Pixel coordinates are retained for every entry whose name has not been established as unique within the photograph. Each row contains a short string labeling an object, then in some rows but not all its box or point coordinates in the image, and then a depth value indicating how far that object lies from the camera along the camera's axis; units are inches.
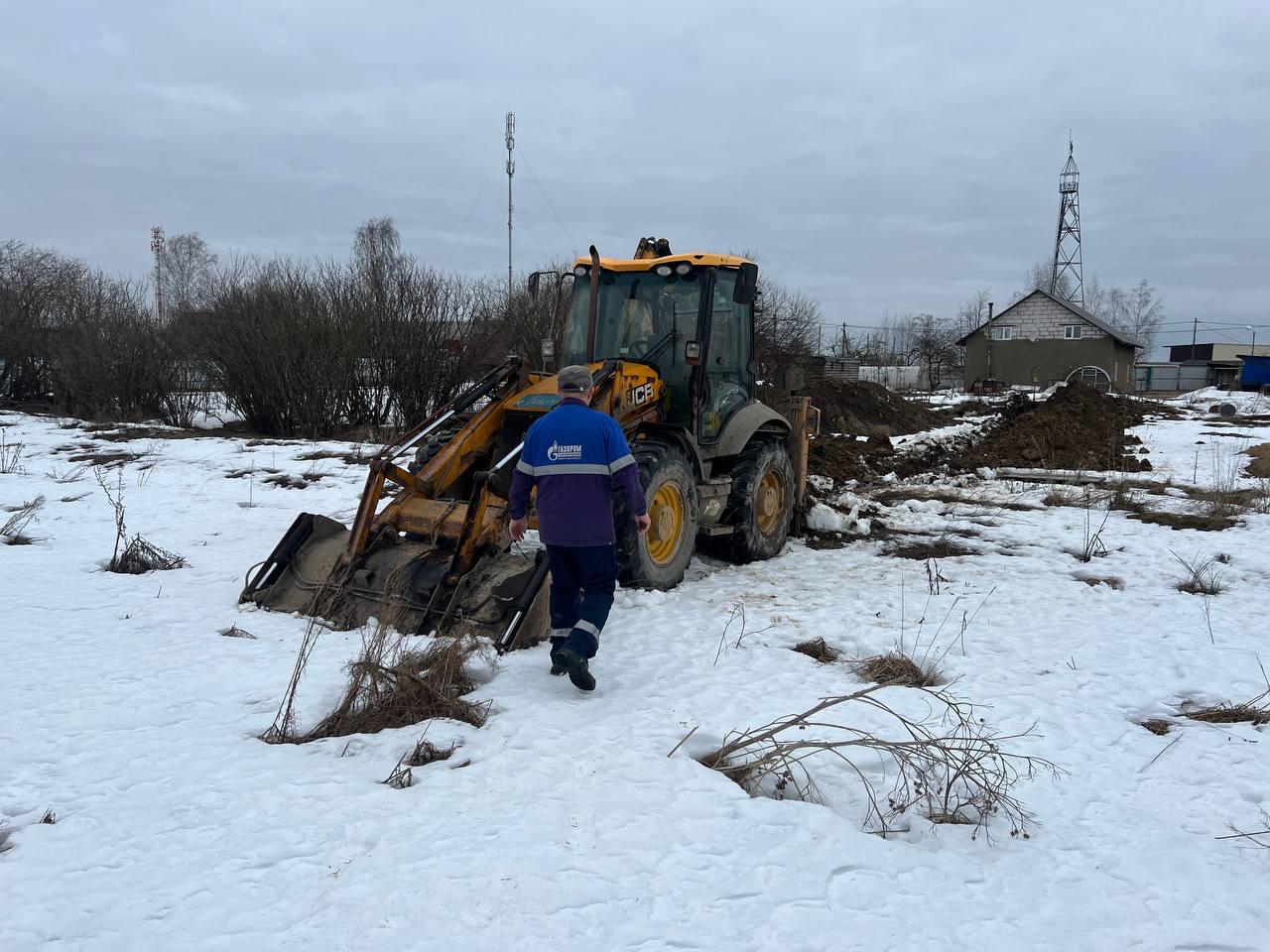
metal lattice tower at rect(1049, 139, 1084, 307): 2046.0
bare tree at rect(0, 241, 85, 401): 821.2
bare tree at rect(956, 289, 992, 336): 2340.1
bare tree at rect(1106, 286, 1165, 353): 3221.0
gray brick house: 1641.2
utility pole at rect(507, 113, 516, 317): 1024.2
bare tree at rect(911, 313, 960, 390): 1870.9
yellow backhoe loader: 206.8
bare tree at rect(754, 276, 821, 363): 917.2
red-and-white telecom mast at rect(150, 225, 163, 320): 2321.6
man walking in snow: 177.2
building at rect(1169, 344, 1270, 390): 1891.0
